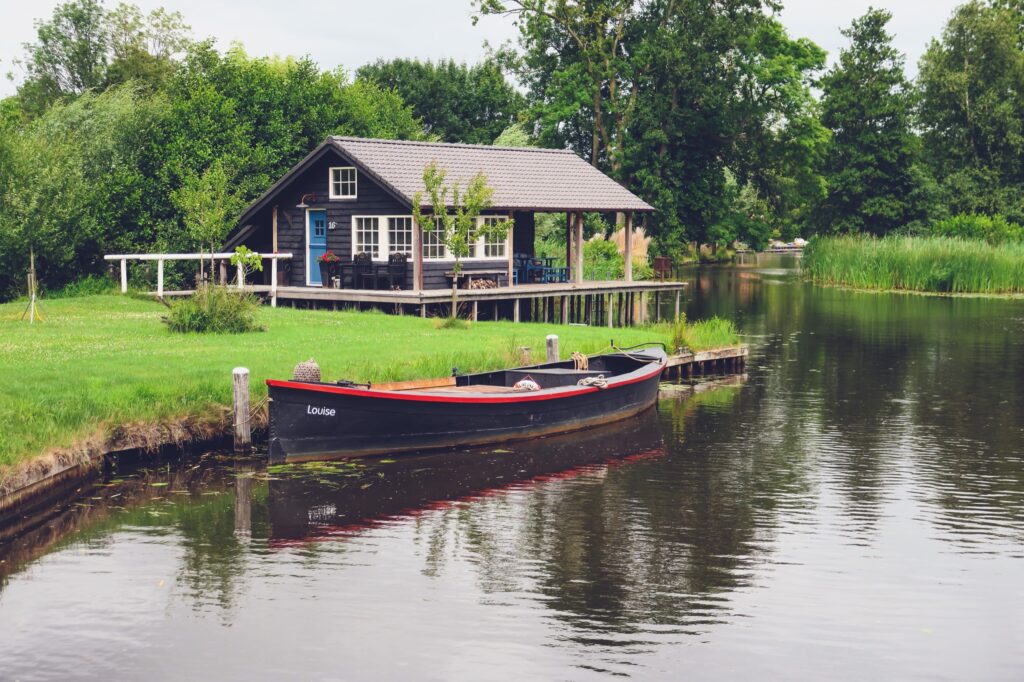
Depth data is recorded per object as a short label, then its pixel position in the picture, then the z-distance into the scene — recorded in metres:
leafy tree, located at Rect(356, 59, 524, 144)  90.25
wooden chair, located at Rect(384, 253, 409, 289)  40.62
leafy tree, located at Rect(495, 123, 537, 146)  79.69
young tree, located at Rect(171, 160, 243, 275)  36.56
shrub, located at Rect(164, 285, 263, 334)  31.00
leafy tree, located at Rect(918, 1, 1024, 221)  86.44
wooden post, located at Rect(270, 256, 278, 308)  41.37
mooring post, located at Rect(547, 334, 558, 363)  29.22
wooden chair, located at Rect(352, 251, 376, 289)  40.88
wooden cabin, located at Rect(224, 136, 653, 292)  40.84
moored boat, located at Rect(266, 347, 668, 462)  21.55
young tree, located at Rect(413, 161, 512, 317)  36.19
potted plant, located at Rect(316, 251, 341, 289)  41.59
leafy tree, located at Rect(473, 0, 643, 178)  72.69
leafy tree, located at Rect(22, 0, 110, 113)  83.88
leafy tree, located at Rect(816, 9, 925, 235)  86.00
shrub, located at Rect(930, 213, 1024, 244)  72.00
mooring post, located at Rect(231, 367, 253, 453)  21.77
